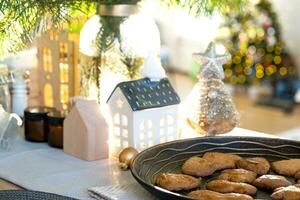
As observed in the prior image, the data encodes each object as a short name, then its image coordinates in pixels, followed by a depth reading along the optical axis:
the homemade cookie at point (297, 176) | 0.94
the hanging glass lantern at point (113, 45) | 1.17
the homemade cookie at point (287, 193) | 0.81
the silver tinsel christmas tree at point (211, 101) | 1.14
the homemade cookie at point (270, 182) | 0.88
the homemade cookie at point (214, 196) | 0.80
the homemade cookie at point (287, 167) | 0.96
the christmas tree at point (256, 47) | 4.98
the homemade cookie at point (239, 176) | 0.90
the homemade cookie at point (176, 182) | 0.86
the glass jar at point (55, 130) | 1.12
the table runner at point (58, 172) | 0.93
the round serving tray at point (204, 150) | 0.96
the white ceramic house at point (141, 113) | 1.06
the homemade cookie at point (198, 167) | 0.94
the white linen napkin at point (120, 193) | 0.88
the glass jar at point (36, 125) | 1.16
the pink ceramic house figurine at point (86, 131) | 1.05
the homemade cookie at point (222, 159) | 0.97
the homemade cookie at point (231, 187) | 0.85
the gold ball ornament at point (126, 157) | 1.00
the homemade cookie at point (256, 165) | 0.95
